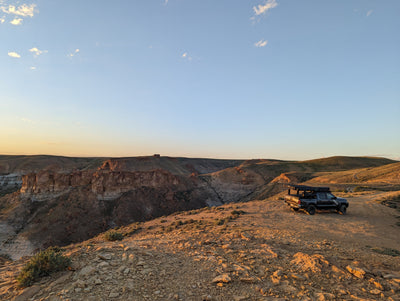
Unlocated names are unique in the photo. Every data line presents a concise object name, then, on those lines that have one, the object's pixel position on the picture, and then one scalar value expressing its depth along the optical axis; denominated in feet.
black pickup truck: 48.83
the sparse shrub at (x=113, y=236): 38.12
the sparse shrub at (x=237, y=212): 52.95
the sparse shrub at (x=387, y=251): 25.44
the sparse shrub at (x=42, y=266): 16.31
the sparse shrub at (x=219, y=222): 41.01
